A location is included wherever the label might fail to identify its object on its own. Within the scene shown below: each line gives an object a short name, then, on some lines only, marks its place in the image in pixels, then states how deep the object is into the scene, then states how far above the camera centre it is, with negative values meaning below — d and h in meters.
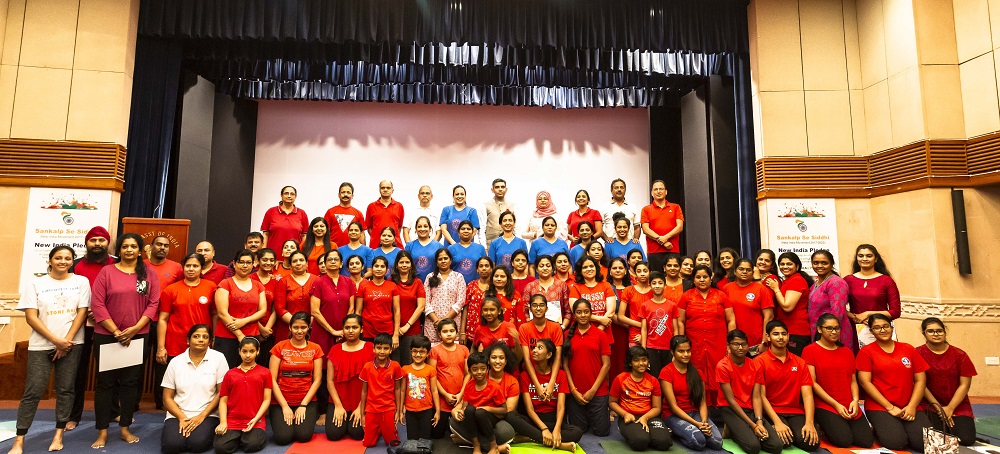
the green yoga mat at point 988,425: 4.39 -1.20
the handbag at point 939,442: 3.59 -1.06
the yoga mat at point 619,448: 3.91 -1.22
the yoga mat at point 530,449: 3.85 -1.20
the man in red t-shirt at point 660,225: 6.11 +0.55
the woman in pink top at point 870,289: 4.53 -0.10
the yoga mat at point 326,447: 3.88 -1.22
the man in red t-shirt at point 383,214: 6.26 +0.66
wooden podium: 5.37 +0.41
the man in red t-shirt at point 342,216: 6.13 +0.63
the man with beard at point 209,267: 4.69 +0.05
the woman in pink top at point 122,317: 3.91 -0.32
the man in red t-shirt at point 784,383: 4.09 -0.78
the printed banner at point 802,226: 6.83 +0.61
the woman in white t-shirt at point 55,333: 3.69 -0.41
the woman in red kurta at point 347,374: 4.17 -0.76
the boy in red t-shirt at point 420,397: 4.05 -0.89
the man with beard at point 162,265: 4.55 +0.06
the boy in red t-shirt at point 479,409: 3.78 -0.93
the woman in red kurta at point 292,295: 4.60 -0.18
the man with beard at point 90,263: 4.28 +0.07
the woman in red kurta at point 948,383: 4.06 -0.77
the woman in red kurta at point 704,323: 4.45 -0.37
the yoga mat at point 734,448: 3.90 -1.20
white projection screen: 9.23 +2.05
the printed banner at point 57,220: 6.30 +0.59
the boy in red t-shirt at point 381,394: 4.05 -0.87
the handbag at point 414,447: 3.73 -1.15
